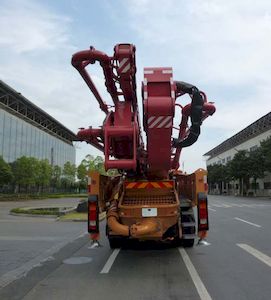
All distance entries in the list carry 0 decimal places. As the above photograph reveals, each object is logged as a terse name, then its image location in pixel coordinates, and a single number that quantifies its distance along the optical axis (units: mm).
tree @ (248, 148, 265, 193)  49994
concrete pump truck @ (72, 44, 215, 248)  5326
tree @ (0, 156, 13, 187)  34859
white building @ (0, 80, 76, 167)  41668
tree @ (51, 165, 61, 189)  52239
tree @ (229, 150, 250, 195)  53136
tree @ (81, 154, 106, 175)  40669
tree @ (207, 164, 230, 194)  68873
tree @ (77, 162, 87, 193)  50977
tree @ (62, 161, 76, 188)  55177
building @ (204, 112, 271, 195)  58528
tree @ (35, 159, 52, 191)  41317
